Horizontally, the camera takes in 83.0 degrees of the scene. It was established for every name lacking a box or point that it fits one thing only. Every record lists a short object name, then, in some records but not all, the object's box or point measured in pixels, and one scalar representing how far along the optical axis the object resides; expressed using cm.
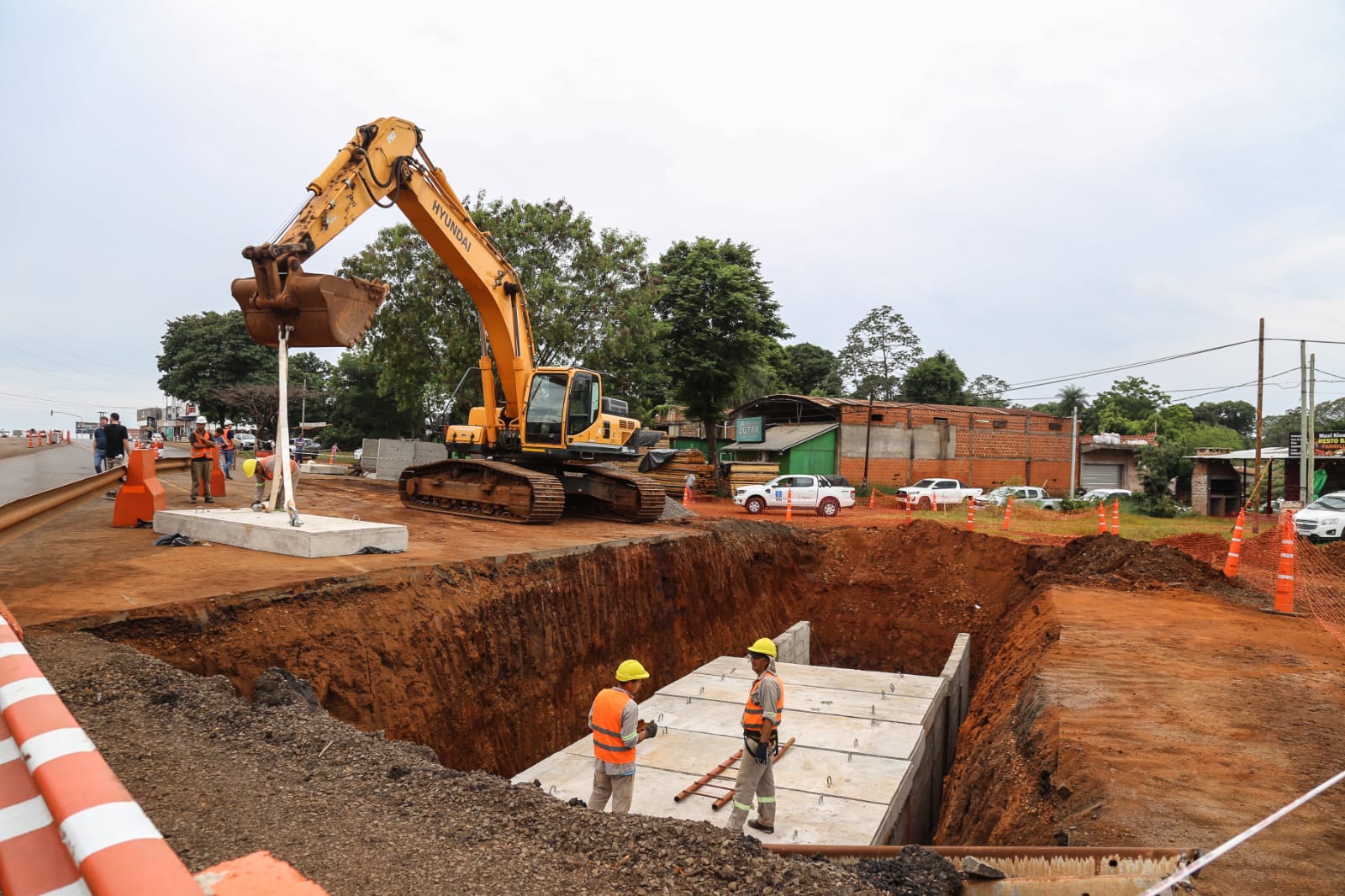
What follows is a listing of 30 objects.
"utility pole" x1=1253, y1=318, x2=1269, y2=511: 2653
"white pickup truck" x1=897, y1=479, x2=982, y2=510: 2900
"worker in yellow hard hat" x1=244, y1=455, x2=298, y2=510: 1057
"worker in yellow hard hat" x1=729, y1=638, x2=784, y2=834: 589
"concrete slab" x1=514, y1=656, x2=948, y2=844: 678
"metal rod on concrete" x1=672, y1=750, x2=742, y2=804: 705
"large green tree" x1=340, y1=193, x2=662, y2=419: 2442
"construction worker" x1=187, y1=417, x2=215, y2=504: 1306
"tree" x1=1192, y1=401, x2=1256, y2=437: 9494
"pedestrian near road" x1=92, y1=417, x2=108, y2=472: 1472
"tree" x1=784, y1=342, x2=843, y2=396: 6203
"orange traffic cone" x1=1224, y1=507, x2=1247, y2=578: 1284
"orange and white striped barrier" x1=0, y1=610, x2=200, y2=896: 154
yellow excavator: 1163
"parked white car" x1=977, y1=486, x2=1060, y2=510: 2950
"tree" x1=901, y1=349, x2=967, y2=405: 5316
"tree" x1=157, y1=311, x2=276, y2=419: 4747
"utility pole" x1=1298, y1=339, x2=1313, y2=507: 2534
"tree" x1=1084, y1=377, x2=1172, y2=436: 7294
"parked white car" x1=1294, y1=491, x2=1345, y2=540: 1733
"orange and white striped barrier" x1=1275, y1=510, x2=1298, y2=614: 1023
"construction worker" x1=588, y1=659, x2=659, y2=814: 557
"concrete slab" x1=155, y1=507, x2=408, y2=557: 890
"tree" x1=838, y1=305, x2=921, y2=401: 6259
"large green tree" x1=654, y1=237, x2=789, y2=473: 3194
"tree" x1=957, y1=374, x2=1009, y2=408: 6975
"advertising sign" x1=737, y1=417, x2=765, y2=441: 3744
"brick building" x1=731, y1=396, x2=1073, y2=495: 3472
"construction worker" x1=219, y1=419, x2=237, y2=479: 1585
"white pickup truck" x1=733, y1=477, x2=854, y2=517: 2555
